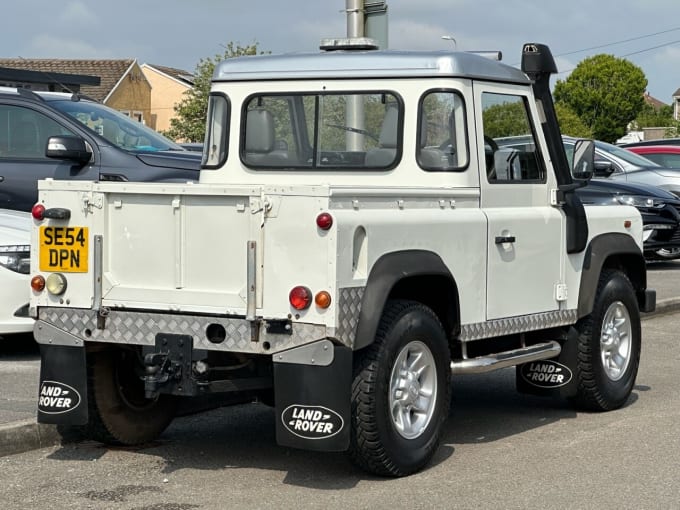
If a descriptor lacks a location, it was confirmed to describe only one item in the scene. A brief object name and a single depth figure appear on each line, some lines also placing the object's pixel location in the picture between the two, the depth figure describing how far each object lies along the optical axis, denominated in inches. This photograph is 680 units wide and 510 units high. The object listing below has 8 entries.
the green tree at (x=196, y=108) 1804.9
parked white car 381.4
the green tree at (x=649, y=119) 4206.2
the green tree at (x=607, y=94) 3905.0
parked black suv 458.9
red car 853.8
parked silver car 761.6
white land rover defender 238.7
